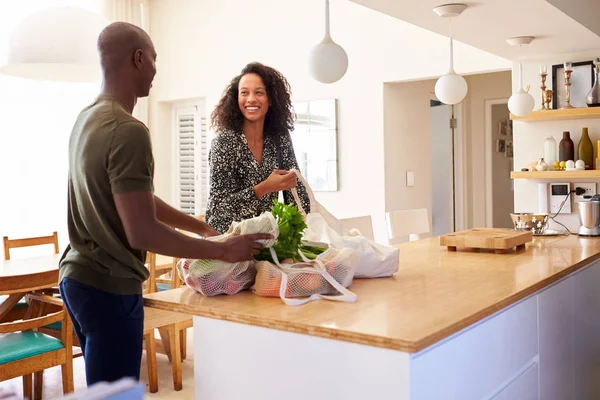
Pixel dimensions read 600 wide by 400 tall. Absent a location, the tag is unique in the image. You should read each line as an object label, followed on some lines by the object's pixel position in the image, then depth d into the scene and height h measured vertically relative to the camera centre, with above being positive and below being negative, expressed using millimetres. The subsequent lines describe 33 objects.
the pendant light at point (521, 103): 3418 +431
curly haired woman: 2250 +160
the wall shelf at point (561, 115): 3551 +392
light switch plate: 5457 +70
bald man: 1422 -73
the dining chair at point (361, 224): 3264 -192
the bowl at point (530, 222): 3344 -195
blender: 3287 -168
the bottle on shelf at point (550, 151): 3803 +194
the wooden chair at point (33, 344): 2627 -644
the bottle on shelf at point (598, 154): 3594 +163
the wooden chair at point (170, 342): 3352 -818
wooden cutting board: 2629 -230
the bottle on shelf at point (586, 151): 3670 +186
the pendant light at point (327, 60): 2334 +464
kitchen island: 1324 -352
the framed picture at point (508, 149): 6676 +368
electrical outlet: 3748 -34
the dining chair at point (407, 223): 3582 -208
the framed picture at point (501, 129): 6574 +570
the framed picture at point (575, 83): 3658 +577
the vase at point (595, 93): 3568 +502
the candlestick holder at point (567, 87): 3670 +549
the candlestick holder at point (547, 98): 3744 +501
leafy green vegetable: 1713 -118
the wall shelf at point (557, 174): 3574 +53
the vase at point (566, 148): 3725 +205
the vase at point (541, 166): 3758 +106
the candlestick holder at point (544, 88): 3752 +556
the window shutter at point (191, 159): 6547 +322
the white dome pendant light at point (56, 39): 3086 +740
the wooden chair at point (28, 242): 4129 -327
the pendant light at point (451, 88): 2963 +450
